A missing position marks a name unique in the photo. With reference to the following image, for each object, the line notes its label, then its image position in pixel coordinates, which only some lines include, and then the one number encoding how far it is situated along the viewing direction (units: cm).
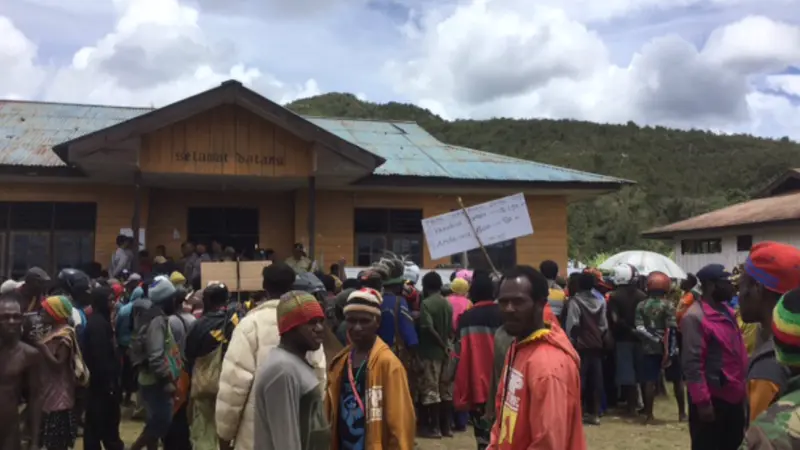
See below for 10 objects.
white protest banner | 864
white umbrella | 1738
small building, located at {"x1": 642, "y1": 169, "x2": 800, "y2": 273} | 2211
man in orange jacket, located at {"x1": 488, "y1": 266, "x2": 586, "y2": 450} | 276
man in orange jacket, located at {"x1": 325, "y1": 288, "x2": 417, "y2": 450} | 362
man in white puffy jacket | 390
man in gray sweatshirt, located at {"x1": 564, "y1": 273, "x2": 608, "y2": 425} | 864
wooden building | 1132
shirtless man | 452
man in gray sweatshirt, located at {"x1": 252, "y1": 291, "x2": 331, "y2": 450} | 304
